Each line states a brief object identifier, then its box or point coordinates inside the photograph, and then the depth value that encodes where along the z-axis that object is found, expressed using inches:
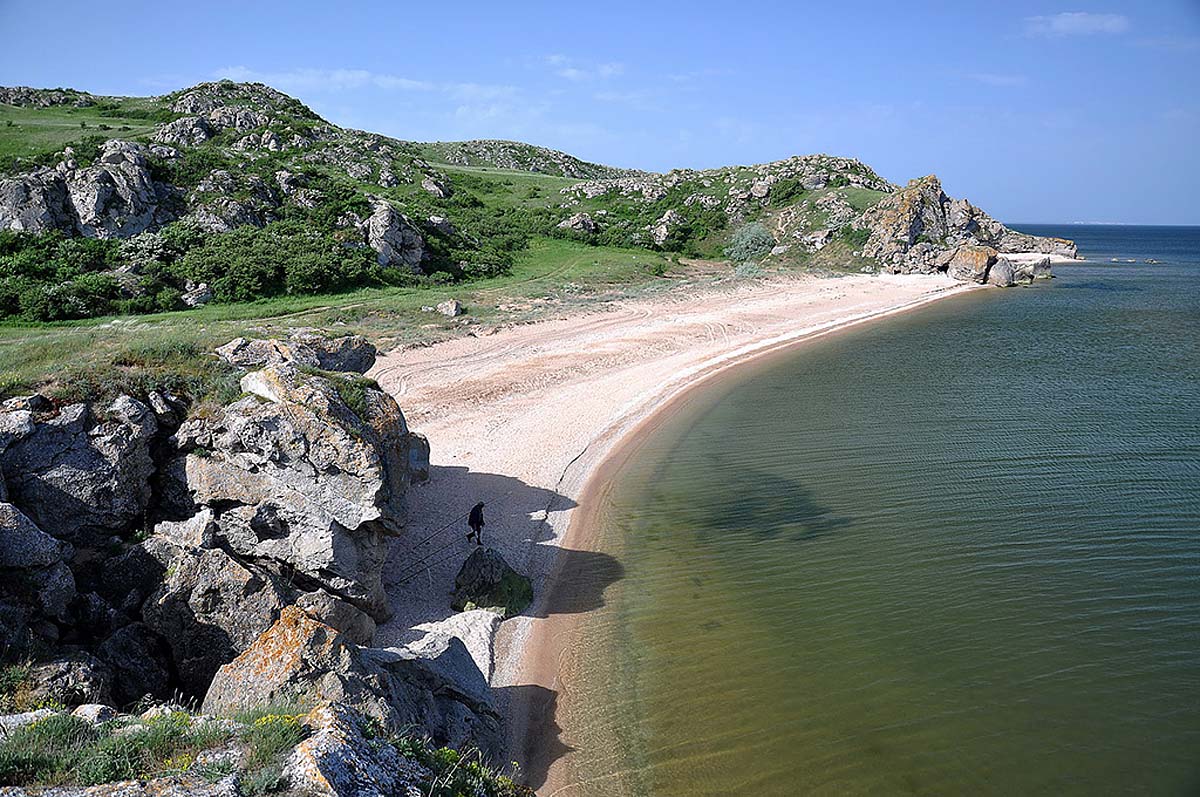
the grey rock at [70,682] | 291.1
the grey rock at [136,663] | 333.1
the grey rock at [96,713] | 249.6
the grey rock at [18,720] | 227.9
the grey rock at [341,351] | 662.5
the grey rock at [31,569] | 331.9
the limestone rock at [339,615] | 398.9
